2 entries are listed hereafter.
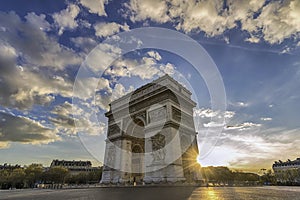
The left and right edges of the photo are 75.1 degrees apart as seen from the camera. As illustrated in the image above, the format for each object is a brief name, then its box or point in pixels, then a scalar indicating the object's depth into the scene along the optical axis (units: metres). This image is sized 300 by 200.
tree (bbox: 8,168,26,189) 47.80
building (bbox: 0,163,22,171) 83.94
